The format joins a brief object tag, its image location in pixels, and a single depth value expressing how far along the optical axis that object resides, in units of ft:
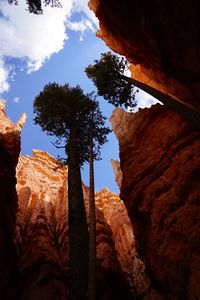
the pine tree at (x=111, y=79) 59.88
